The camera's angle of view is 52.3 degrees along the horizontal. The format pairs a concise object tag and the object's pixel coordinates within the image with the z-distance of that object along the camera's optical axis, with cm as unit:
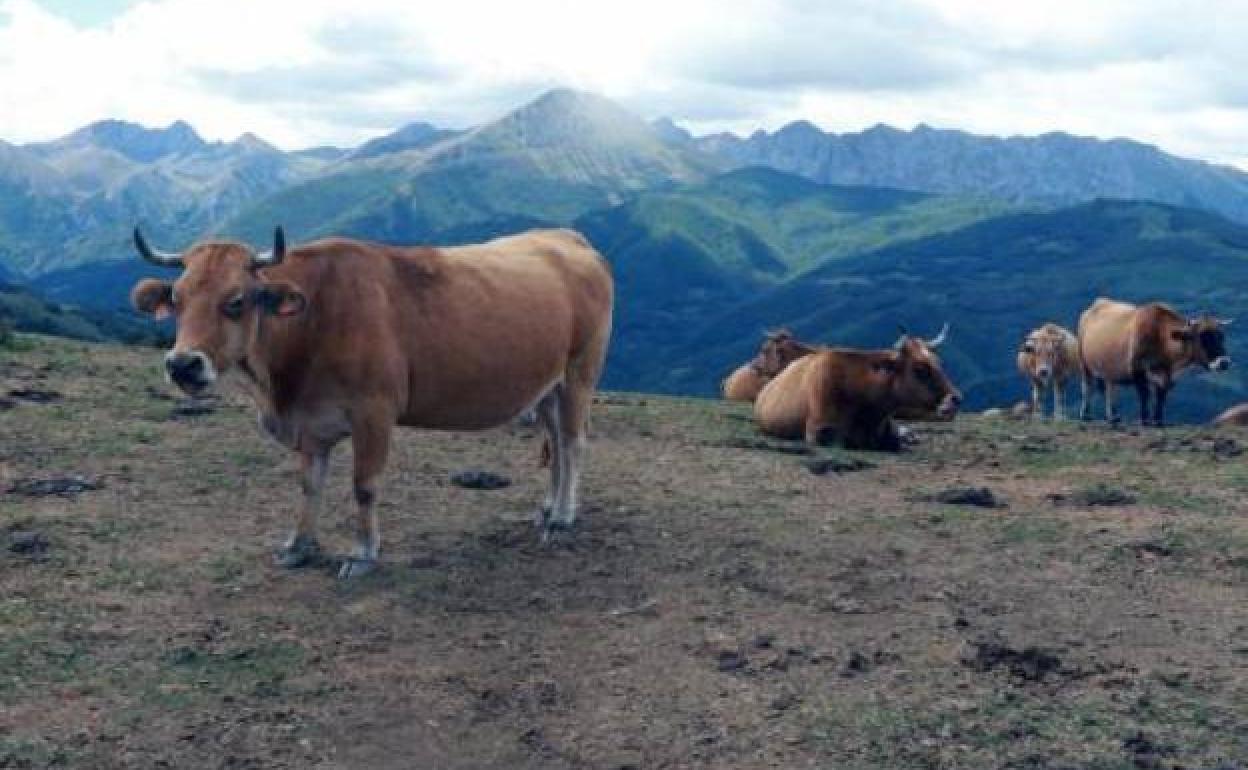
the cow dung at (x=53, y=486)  1246
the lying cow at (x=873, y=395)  1916
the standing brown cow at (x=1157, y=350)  2684
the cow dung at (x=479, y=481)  1401
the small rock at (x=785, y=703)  817
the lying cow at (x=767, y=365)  2803
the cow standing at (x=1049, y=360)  3241
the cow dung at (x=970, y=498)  1424
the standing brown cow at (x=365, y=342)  987
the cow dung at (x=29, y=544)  1067
